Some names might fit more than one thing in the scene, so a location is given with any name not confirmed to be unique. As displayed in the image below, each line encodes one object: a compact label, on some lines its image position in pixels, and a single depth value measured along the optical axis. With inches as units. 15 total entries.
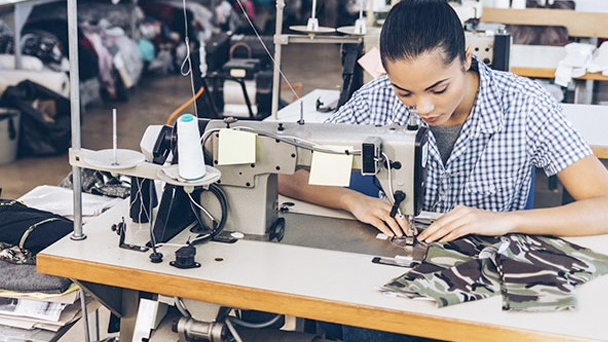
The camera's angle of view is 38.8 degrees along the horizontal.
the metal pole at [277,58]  103.6
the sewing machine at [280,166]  65.0
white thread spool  62.4
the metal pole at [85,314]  70.7
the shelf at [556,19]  178.7
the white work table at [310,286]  55.2
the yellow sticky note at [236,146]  67.6
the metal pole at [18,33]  182.7
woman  66.9
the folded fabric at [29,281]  71.9
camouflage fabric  58.0
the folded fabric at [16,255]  75.4
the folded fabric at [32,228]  75.5
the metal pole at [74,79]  65.7
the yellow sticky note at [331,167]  65.9
